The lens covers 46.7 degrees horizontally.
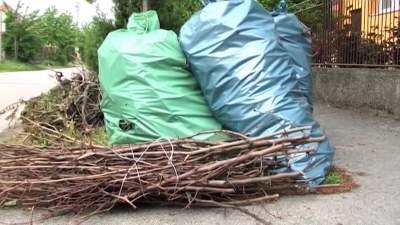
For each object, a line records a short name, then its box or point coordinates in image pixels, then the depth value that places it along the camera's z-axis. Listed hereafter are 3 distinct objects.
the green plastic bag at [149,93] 4.36
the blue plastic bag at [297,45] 4.72
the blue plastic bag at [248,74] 3.96
